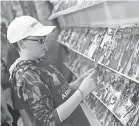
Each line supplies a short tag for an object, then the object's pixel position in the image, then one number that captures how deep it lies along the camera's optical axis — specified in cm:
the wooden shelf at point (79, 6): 226
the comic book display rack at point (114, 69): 199
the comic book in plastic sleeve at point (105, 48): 238
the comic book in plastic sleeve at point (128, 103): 207
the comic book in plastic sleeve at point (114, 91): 235
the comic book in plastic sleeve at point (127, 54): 199
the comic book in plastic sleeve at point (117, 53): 214
